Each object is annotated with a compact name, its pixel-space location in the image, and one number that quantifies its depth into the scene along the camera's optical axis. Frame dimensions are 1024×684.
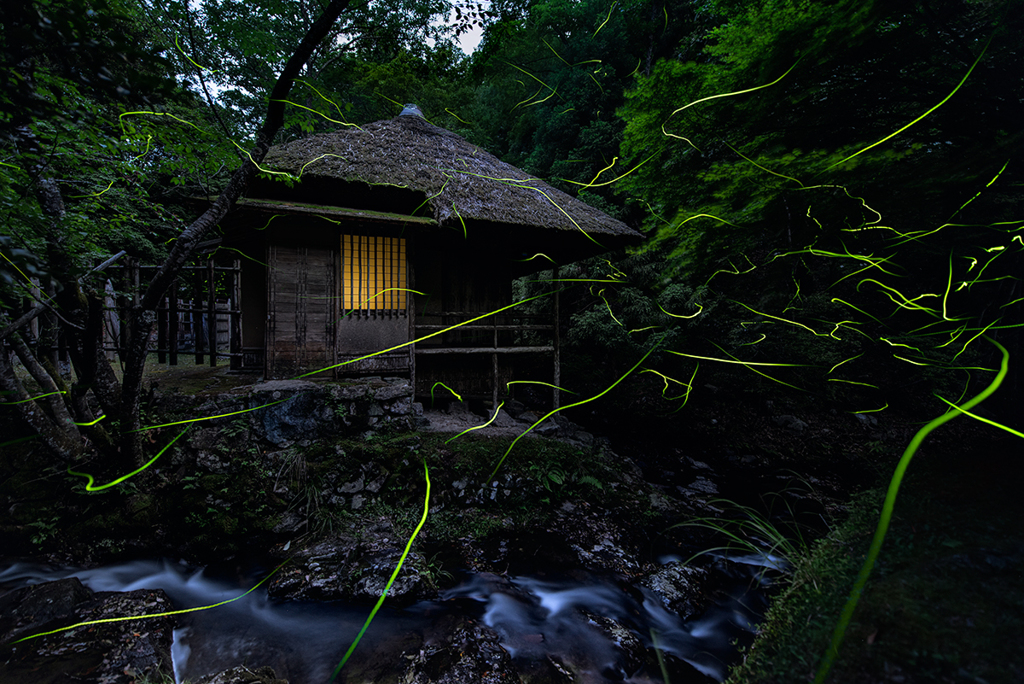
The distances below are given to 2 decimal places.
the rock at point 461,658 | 2.36
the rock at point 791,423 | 6.61
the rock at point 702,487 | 5.32
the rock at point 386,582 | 3.09
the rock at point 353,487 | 4.09
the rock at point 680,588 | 3.14
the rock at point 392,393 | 4.75
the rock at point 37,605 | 2.53
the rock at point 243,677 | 2.18
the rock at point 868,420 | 6.11
